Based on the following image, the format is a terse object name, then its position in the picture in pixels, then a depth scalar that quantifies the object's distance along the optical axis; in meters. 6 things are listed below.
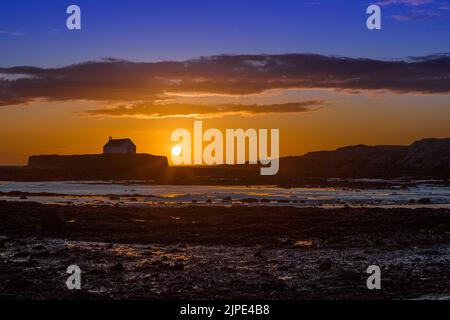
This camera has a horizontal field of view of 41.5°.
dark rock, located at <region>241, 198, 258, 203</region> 45.12
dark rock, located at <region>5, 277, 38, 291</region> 15.20
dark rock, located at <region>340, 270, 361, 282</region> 16.53
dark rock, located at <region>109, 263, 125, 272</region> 17.70
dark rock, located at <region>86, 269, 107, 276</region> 17.08
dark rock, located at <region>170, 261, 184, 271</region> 17.93
